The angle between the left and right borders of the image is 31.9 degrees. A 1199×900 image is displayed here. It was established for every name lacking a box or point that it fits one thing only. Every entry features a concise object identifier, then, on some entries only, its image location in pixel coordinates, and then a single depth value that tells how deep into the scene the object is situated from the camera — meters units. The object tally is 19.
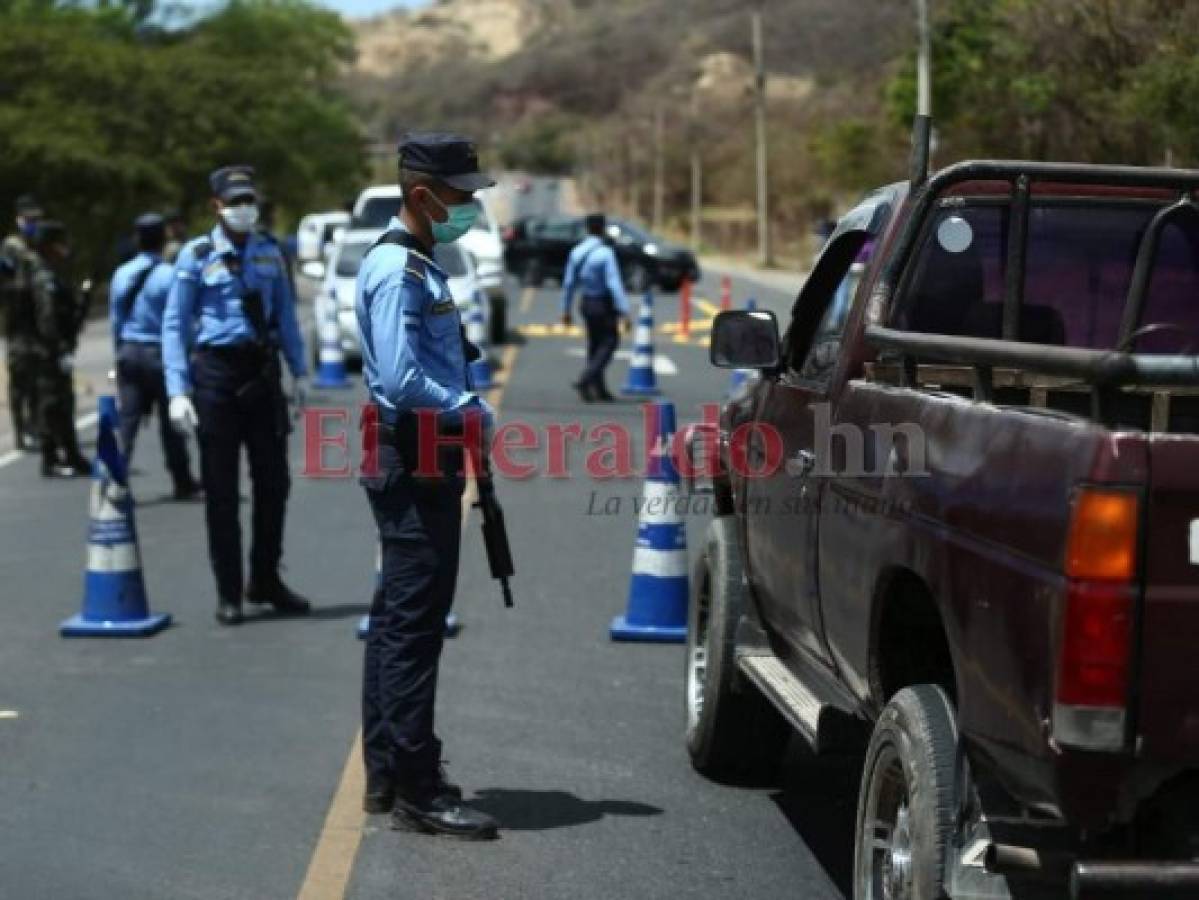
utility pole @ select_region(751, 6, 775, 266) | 63.31
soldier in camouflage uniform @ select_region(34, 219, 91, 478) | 15.15
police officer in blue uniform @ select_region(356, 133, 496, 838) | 6.28
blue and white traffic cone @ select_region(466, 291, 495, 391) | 22.39
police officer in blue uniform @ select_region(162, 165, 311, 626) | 9.51
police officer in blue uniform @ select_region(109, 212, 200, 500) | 13.48
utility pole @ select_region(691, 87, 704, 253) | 85.31
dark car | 43.84
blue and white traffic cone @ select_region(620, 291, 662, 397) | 21.41
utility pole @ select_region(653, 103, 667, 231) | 103.75
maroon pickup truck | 3.87
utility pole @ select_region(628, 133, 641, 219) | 115.06
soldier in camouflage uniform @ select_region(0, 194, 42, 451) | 15.38
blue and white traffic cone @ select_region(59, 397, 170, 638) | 9.53
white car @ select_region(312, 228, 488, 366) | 23.52
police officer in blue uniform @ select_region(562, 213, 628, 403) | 20.00
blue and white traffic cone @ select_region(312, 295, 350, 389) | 22.36
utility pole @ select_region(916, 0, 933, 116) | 28.92
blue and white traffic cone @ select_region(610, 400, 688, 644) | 9.32
